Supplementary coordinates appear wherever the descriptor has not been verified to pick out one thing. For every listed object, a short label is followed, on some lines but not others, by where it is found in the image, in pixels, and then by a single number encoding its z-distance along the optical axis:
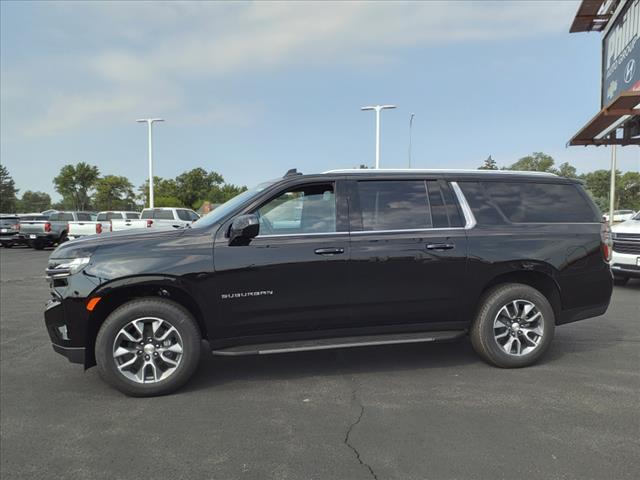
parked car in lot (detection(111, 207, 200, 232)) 20.73
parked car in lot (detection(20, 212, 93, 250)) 21.08
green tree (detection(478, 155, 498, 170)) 63.72
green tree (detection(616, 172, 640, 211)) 64.00
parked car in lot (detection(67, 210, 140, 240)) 19.23
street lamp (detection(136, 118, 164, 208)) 34.09
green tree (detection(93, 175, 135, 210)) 72.44
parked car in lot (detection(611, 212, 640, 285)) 8.38
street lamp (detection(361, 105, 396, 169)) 29.75
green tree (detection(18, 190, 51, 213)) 103.25
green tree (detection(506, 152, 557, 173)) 69.21
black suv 3.81
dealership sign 12.72
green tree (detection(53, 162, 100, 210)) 69.44
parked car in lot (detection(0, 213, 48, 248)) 23.00
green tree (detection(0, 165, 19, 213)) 83.56
